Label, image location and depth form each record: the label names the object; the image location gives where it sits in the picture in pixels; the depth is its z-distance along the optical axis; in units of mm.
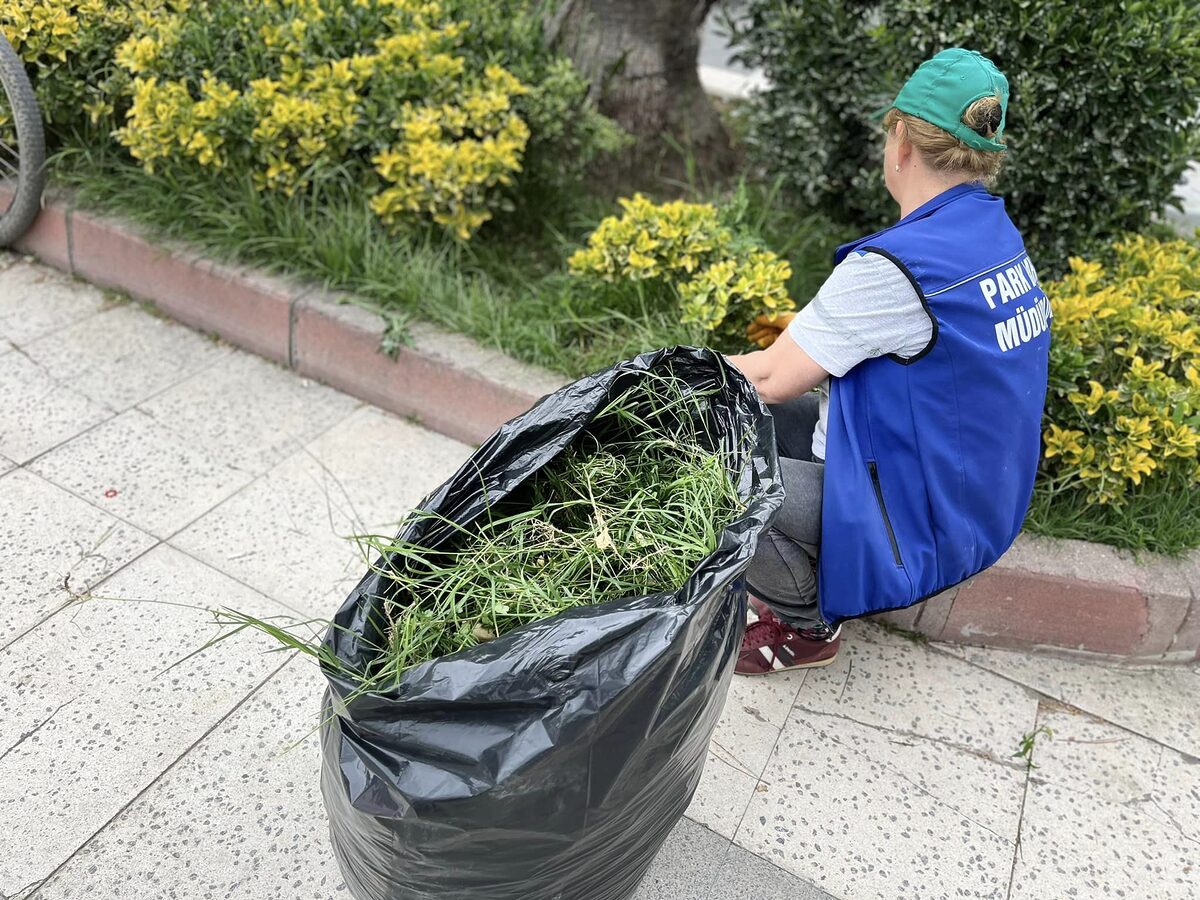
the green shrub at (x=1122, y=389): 2562
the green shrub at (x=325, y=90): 3361
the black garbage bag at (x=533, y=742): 1370
